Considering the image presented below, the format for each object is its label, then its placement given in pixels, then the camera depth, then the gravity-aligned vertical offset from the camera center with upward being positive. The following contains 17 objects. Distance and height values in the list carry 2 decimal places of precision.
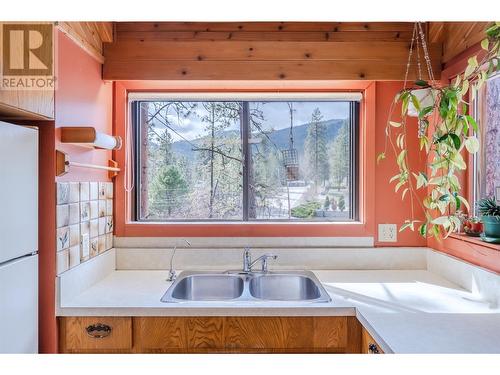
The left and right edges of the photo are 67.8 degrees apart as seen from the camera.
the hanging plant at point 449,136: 1.02 +0.17
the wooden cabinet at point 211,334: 1.61 -0.63
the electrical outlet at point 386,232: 2.31 -0.27
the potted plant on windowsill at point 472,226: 1.92 -0.20
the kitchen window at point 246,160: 2.44 +0.20
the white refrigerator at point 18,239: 1.27 -0.17
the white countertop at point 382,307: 1.22 -0.50
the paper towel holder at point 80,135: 1.67 +0.26
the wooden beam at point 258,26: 2.19 +0.97
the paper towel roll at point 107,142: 1.77 +0.26
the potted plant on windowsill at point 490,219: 1.71 -0.14
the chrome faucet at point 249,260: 2.17 -0.41
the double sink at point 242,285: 2.13 -0.55
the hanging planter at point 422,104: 1.81 +0.48
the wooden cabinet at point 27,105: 1.30 +0.33
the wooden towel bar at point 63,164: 1.63 +0.13
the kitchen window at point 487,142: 1.82 +0.24
